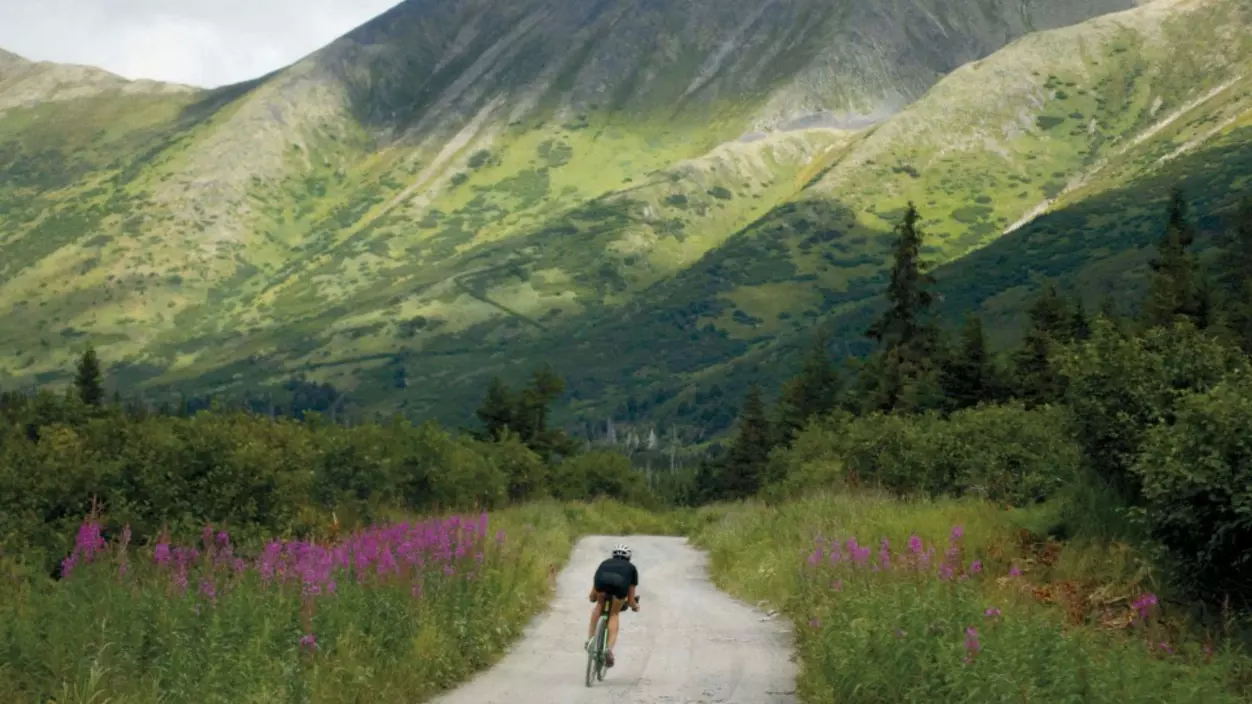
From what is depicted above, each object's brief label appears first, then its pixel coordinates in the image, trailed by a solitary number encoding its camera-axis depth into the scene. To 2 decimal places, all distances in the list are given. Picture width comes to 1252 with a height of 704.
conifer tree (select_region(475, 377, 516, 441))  91.56
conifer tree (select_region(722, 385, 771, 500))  109.88
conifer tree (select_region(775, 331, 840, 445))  101.56
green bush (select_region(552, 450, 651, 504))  96.44
